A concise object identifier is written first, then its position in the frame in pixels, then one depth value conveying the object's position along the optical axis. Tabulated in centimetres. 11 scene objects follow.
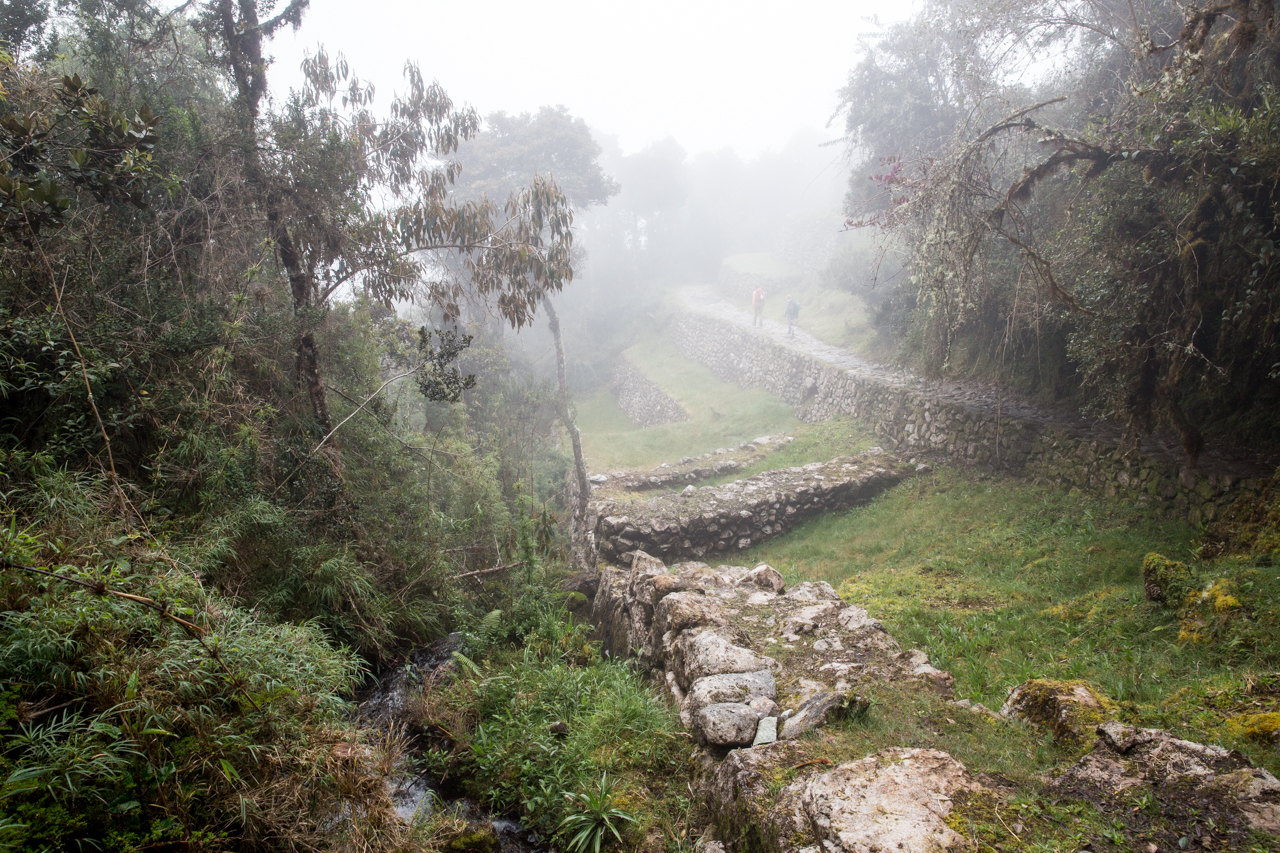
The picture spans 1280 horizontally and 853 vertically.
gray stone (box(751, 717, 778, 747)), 340
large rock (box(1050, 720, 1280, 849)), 212
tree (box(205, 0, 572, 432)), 652
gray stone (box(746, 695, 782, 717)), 373
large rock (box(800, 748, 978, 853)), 225
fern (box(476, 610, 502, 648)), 586
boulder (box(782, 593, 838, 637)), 516
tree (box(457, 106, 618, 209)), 2478
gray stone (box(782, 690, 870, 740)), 334
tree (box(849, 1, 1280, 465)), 501
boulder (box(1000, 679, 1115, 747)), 304
